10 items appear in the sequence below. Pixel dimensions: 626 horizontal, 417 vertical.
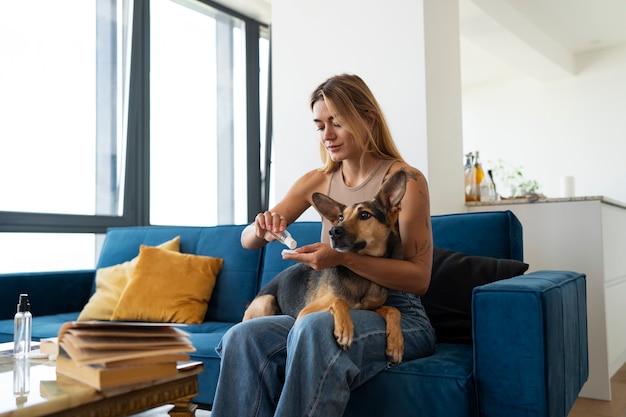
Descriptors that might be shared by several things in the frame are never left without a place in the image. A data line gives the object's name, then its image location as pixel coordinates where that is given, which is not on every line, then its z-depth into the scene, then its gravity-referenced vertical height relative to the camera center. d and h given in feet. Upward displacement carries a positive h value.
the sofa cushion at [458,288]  6.28 -0.63
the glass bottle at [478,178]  11.10 +0.97
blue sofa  4.66 -1.15
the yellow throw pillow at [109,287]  8.61 -0.82
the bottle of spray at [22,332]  4.91 -0.84
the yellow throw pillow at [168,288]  8.16 -0.79
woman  4.47 -0.63
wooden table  3.37 -1.00
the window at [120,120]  11.41 +2.55
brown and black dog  4.99 -0.14
